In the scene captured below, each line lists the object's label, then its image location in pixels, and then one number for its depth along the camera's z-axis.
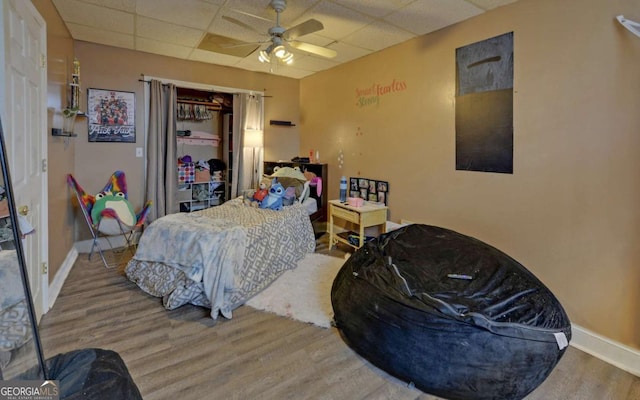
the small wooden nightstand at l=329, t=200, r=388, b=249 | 3.62
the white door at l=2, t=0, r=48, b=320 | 1.82
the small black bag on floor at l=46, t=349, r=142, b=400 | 1.03
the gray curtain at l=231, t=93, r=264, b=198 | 4.87
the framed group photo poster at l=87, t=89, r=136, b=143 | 3.88
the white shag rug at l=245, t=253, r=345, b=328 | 2.58
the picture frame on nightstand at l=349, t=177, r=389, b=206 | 3.92
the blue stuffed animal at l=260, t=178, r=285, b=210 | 3.65
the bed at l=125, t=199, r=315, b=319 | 2.52
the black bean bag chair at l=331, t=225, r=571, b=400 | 1.61
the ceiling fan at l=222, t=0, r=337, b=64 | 2.56
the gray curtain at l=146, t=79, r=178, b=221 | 4.16
